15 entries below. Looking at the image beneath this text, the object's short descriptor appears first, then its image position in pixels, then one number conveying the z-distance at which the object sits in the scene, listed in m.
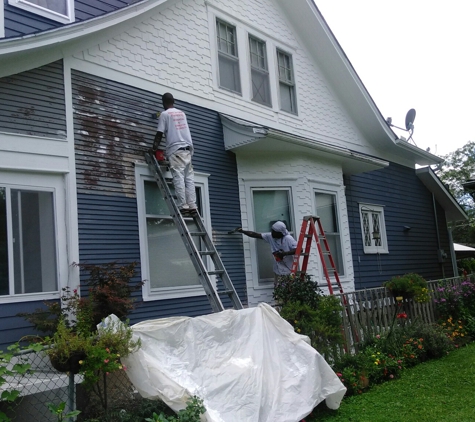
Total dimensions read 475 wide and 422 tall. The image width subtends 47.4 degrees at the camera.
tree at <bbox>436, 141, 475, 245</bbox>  48.38
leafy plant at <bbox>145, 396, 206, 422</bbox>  4.77
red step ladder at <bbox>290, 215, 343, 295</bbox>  8.80
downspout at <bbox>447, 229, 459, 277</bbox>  15.92
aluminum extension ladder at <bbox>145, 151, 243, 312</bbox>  6.66
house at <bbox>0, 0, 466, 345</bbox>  6.52
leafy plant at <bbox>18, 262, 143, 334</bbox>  6.02
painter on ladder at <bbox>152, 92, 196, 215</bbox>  7.58
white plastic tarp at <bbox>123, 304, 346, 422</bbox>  5.10
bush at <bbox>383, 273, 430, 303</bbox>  9.33
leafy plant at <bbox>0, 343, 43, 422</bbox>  4.23
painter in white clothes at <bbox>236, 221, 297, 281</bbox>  8.97
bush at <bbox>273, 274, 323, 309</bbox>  7.40
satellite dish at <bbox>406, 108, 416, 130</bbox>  15.24
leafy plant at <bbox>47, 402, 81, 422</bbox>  4.48
